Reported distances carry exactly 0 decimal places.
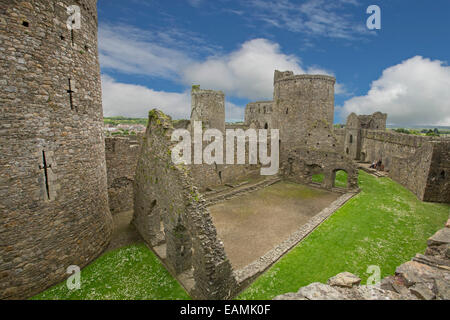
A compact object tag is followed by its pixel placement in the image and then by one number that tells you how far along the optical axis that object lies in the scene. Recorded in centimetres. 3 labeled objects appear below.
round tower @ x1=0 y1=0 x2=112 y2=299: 592
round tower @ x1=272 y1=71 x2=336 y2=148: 2134
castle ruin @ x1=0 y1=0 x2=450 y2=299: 600
